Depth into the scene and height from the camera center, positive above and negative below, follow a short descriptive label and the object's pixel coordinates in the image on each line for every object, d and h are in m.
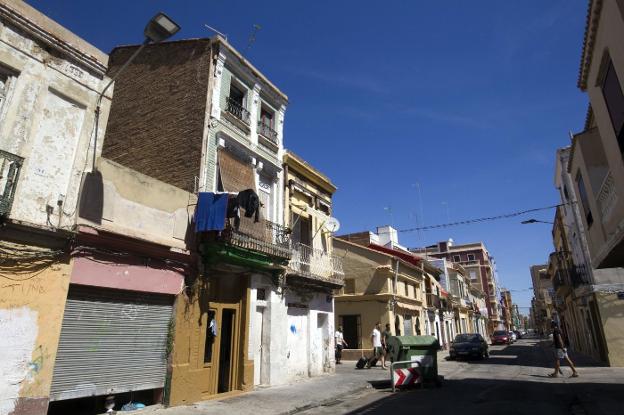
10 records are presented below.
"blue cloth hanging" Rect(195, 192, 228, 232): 10.61 +3.25
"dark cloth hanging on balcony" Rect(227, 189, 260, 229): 10.97 +3.56
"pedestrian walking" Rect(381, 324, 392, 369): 18.34 -0.52
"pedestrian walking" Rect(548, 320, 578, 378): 15.06 -0.49
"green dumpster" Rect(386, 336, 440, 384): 12.82 -0.39
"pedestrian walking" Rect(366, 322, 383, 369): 18.89 -0.43
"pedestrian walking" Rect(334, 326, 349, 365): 20.87 -0.21
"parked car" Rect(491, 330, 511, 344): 46.55 +0.03
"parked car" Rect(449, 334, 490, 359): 24.51 -0.54
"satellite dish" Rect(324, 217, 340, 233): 18.23 +4.88
